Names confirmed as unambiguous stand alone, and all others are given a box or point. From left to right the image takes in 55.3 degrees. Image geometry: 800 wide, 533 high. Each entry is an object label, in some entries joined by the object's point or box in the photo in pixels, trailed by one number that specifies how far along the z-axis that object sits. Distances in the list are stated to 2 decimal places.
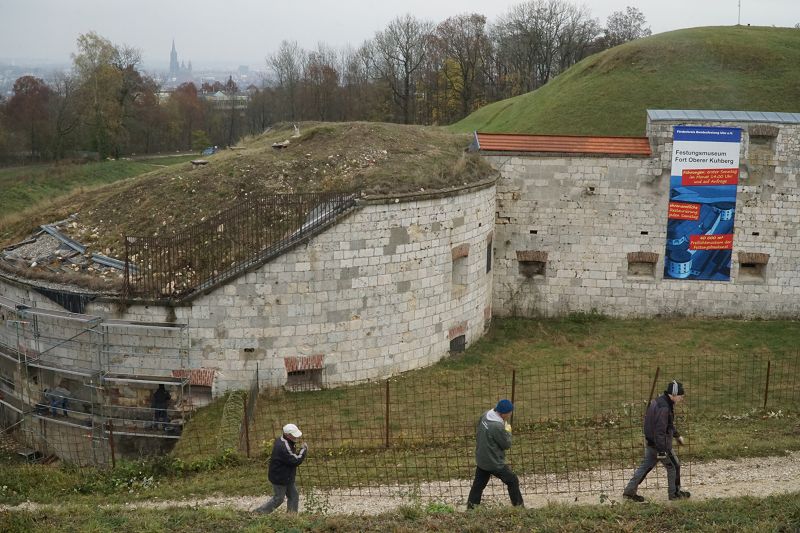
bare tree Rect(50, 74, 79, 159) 49.09
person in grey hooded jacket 8.95
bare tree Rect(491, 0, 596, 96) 58.06
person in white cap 9.12
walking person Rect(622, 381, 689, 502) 9.33
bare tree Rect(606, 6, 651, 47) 64.00
